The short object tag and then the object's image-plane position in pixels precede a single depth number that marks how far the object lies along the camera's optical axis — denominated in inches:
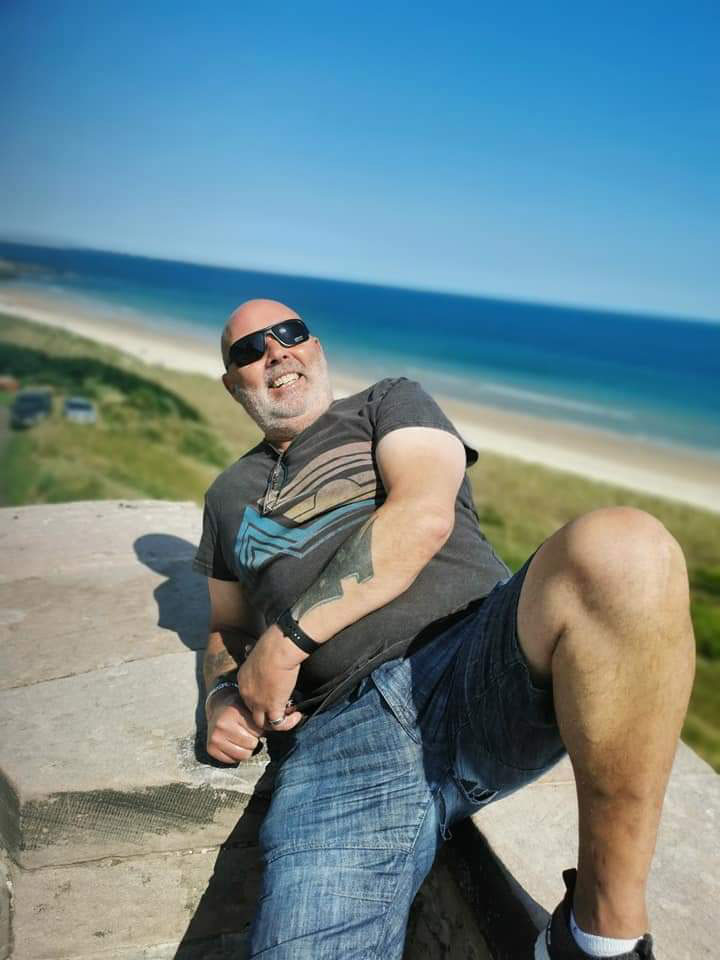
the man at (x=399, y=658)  55.6
